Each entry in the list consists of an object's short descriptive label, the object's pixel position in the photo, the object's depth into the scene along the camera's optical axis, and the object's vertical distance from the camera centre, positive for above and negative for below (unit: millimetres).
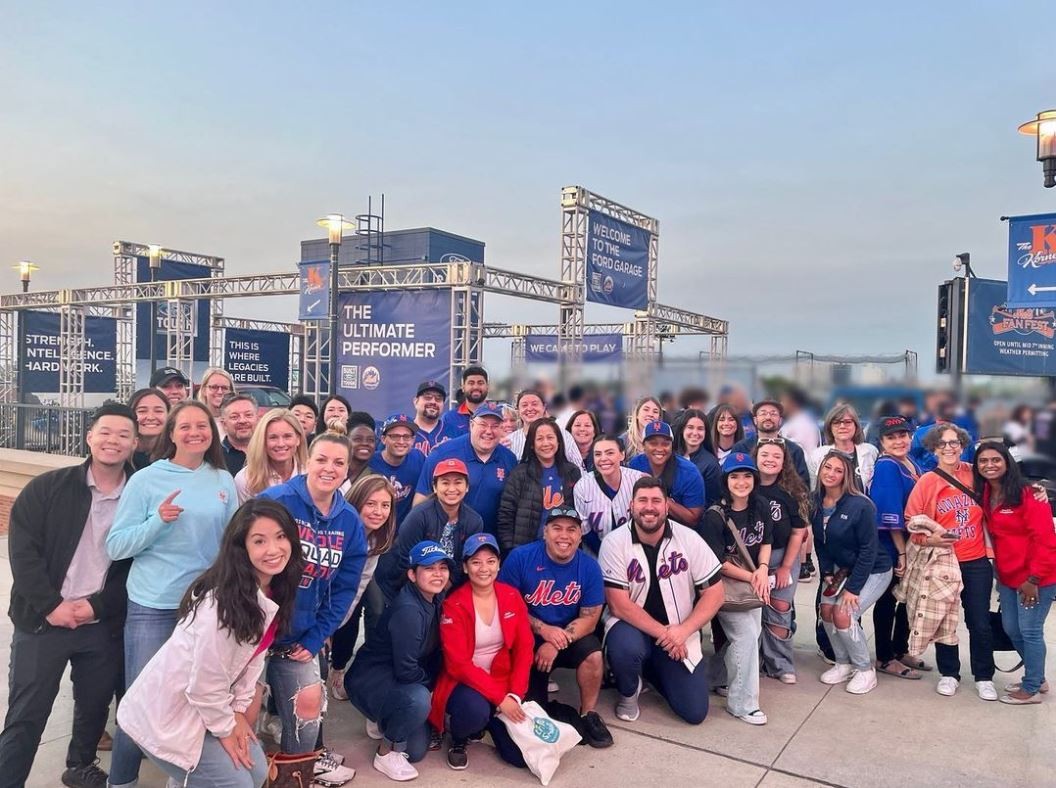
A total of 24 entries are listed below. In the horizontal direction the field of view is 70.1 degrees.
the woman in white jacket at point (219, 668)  2627 -1041
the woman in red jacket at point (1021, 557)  4258 -954
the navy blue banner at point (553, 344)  24172 +1340
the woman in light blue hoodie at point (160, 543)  2938 -665
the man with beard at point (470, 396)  5895 -122
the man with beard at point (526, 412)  5434 -229
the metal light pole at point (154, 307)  16203 +1754
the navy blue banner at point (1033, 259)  7488 +1329
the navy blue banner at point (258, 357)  20516 +553
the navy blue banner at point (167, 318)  20266 +1570
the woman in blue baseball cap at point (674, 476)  4738 -585
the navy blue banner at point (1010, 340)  15383 +1041
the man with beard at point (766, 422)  5414 -269
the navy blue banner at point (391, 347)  13406 +591
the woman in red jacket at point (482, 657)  3590 -1355
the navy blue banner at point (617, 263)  16109 +2686
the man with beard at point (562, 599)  3959 -1170
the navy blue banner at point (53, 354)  20141 +514
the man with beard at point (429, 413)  5504 -247
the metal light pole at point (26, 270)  19766 +2707
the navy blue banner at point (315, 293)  14133 +1609
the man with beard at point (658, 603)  4125 -1237
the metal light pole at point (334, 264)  11898 +1897
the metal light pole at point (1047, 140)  6527 +2193
